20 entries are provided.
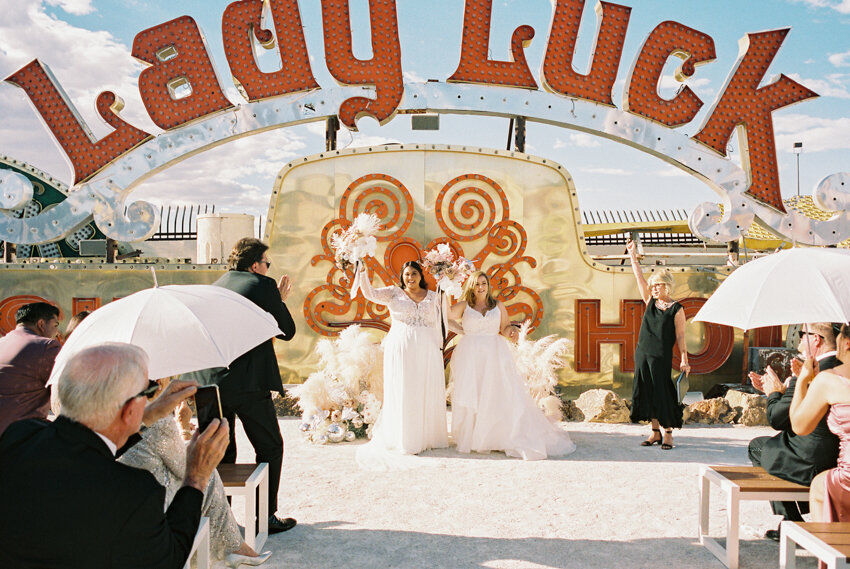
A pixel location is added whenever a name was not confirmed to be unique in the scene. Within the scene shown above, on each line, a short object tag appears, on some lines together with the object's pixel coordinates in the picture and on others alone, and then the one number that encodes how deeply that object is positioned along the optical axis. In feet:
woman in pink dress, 11.08
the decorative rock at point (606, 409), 26.99
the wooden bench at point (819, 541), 9.67
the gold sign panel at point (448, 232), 30.17
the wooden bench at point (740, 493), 12.75
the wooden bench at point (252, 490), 12.57
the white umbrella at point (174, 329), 10.09
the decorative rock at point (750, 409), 26.76
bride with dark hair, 21.36
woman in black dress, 21.97
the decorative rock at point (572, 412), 27.55
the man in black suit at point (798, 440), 12.60
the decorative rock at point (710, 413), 26.99
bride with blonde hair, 21.44
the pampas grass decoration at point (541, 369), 25.76
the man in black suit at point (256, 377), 13.91
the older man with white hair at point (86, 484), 6.69
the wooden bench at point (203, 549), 10.03
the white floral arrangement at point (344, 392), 23.94
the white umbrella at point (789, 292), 11.82
